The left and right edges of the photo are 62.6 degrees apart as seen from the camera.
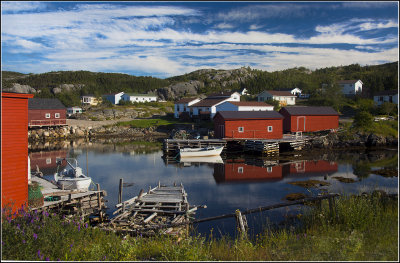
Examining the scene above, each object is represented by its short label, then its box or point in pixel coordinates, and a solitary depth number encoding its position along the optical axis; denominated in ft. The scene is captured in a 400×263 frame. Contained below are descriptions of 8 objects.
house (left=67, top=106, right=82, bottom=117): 205.55
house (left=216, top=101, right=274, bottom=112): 149.07
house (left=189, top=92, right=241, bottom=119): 168.09
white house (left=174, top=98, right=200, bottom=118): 184.24
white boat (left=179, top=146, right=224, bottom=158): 103.30
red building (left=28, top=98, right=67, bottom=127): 156.76
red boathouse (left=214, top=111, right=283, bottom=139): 118.01
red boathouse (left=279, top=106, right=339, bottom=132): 128.06
